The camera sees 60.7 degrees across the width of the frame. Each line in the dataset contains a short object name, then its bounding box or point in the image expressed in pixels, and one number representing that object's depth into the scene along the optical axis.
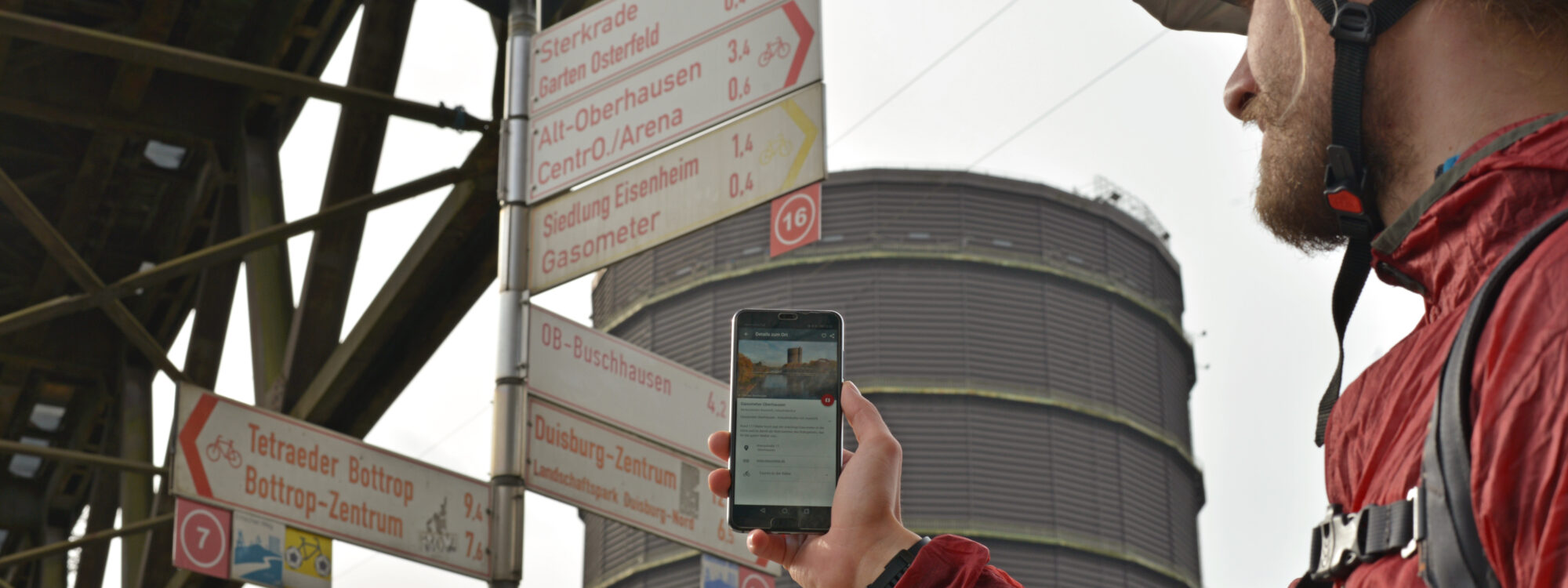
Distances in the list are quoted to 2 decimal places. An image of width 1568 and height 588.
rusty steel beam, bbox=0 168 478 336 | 5.24
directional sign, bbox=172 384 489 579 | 4.04
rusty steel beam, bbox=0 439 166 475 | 6.83
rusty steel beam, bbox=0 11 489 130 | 4.83
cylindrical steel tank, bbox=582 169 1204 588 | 23.59
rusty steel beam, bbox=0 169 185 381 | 5.55
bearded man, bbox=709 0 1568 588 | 0.89
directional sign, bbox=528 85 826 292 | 4.03
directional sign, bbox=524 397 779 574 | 3.99
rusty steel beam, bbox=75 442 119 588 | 10.58
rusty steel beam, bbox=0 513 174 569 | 6.81
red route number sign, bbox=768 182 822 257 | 4.14
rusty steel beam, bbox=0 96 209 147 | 6.75
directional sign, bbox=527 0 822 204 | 4.11
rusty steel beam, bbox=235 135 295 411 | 6.00
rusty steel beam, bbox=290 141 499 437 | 5.35
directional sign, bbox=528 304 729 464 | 4.06
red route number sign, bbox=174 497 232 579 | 3.99
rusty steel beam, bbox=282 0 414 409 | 5.68
